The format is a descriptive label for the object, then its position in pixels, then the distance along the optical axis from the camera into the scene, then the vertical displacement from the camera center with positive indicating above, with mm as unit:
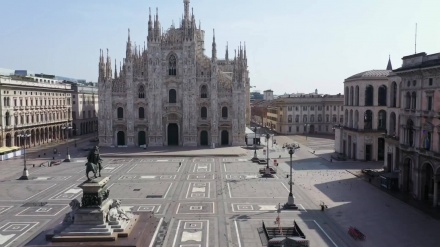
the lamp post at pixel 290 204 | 36031 -8246
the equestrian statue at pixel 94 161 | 27836 -3491
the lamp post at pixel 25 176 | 49469 -7878
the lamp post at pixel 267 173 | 51344 -7942
